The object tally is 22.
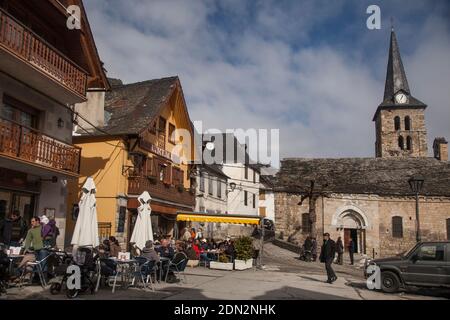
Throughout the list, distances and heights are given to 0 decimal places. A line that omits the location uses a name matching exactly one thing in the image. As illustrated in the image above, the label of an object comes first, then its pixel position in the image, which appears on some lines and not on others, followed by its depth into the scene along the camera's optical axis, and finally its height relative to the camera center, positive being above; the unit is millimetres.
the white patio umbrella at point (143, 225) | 14172 +35
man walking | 14094 -797
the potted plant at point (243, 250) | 17562 -922
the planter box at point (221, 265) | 17438 -1575
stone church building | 35969 +2567
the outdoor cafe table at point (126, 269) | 11080 -1218
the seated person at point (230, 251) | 17938 -987
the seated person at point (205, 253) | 18391 -1129
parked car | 12195 -1073
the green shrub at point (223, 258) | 17706 -1286
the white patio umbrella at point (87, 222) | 11023 +76
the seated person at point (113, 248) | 12473 -690
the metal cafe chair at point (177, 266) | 12406 -1183
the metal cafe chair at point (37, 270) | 10125 -1154
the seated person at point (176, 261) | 12492 -1026
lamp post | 16906 +2058
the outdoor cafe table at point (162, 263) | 12280 -1085
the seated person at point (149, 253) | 11539 -749
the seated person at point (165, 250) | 13250 -760
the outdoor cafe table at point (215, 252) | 18506 -1068
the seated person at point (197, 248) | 18483 -948
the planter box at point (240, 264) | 17484 -1523
